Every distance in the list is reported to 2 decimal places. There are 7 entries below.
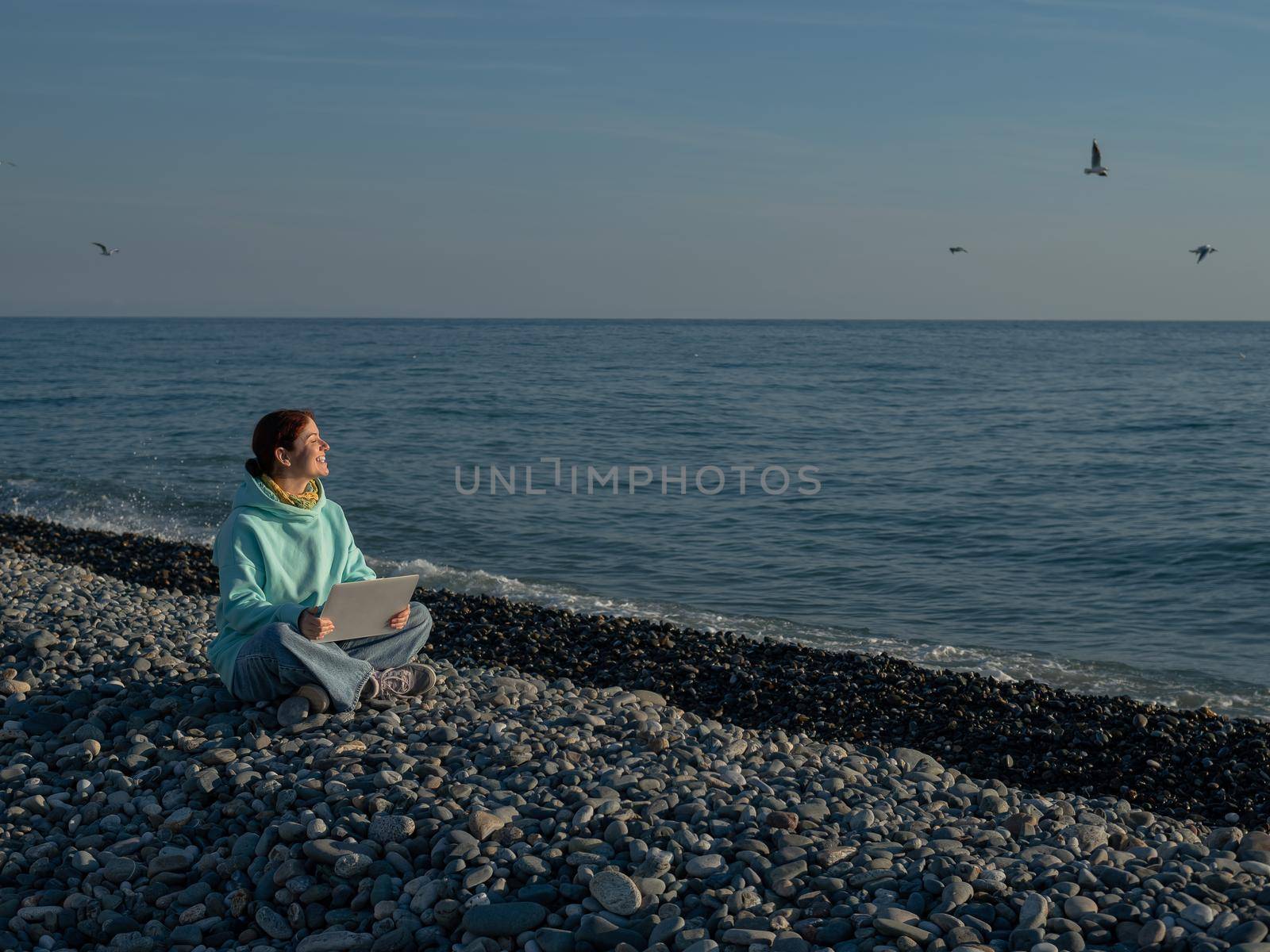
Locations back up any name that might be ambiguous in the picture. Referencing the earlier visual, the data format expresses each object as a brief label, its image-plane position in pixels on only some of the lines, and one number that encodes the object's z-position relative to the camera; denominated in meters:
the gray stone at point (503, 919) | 4.16
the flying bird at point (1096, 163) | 13.31
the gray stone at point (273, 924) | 4.40
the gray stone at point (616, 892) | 4.25
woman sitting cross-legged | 5.99
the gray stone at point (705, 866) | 4.49
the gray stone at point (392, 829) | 4.77
